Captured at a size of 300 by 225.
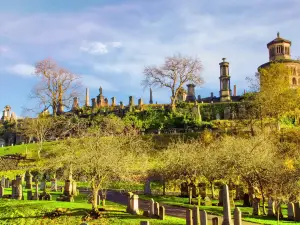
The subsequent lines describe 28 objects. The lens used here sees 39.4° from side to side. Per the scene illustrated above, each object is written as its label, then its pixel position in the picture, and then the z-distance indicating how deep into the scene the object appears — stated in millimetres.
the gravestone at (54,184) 33000
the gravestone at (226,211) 17172
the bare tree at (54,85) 68000
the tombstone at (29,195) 27077
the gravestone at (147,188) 31844
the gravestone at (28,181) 33616
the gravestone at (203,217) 17328
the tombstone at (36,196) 26991
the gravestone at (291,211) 22406
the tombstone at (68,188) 27078
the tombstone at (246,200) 27102
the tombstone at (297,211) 22250
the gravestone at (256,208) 23422
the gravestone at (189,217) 18266
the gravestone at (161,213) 20833
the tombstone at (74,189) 28602
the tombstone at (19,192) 26847
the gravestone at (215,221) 17547
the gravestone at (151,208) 21127
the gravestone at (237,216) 16547
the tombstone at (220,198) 26359
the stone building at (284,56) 76500
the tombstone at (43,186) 30961
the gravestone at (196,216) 18031
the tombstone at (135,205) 22188
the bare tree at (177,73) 65562
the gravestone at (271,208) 23203
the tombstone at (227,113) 62344
